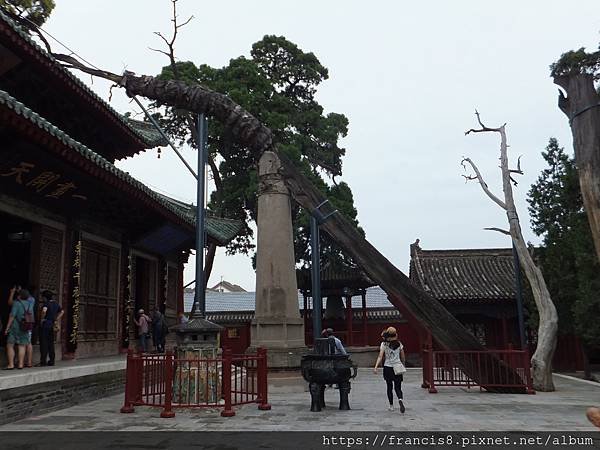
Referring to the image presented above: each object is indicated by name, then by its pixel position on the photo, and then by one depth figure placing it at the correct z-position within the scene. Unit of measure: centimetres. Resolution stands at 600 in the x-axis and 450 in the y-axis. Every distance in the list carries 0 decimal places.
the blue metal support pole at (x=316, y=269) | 1372
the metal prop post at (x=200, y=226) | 945
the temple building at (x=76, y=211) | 797
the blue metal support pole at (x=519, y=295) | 1357
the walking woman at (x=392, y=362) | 810
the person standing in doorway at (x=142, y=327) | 1292
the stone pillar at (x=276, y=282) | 1089
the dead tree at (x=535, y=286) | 1162
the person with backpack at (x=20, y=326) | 818
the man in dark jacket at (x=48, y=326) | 896
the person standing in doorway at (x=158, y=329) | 1345
